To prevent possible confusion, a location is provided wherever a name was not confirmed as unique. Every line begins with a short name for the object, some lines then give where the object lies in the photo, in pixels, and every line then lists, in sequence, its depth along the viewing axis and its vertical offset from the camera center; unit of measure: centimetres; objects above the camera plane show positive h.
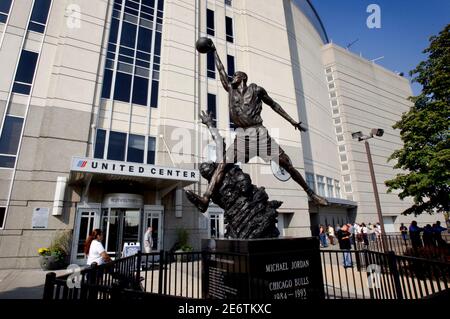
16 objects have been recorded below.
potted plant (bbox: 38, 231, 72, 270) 1168 -69
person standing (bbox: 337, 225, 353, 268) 1185 -34
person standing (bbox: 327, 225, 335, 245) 2056 -26
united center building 1291 +744
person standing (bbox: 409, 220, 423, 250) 1121 -27
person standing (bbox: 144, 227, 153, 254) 1245 -27
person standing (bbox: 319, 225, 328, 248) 2094 -56
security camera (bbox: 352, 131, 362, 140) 1554 +556
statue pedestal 402 -60
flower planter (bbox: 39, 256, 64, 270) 1163 -108
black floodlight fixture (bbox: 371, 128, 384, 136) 1446 +535
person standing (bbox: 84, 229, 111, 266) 639 -42
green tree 1154 +435
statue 524 +232
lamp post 1407 +528
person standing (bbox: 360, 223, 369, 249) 1574 -20
